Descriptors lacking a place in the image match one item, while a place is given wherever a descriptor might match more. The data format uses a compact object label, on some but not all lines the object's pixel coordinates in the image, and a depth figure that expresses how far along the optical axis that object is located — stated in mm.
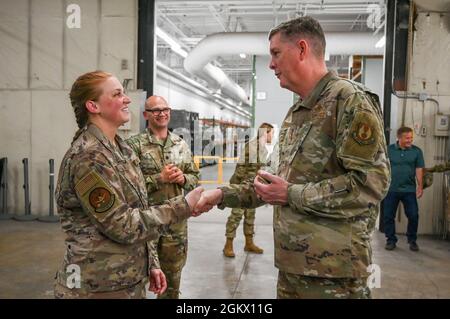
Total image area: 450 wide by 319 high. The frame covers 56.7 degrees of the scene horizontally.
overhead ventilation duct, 8219
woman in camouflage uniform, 1516
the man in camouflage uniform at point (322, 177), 1483
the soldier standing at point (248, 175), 4855
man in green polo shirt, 5164
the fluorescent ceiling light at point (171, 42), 8896
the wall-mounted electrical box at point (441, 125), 5828
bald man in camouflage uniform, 2838
